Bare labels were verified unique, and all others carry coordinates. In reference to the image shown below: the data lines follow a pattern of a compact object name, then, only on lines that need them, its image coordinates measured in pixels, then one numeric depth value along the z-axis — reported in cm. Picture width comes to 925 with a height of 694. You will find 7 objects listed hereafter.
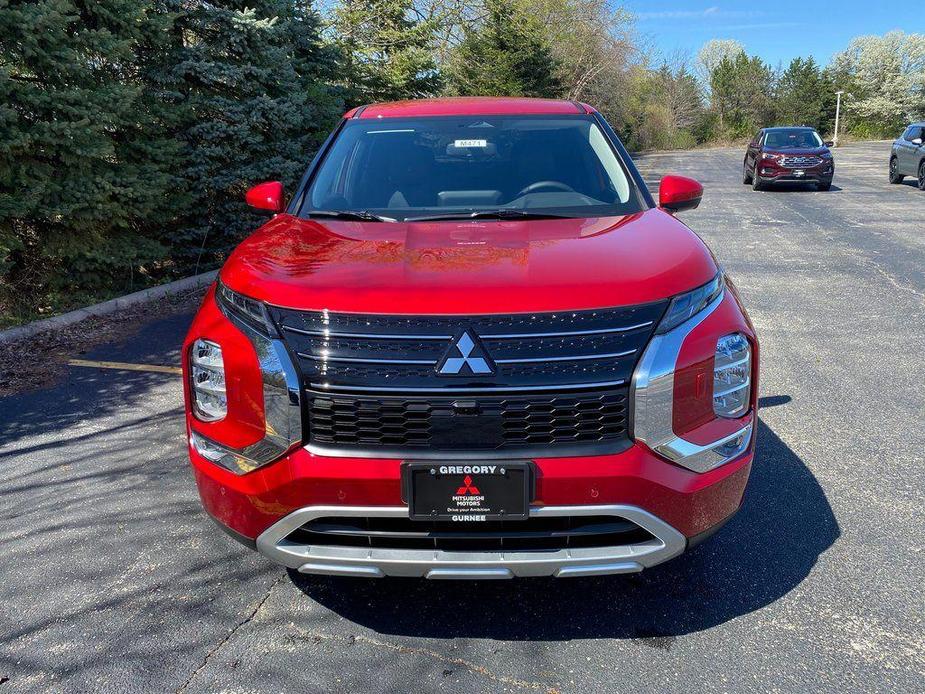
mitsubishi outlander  233
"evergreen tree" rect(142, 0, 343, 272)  866
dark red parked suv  1972
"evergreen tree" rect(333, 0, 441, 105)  1341
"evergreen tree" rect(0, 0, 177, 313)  665
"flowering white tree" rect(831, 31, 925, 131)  6575
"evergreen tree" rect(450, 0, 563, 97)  2727
